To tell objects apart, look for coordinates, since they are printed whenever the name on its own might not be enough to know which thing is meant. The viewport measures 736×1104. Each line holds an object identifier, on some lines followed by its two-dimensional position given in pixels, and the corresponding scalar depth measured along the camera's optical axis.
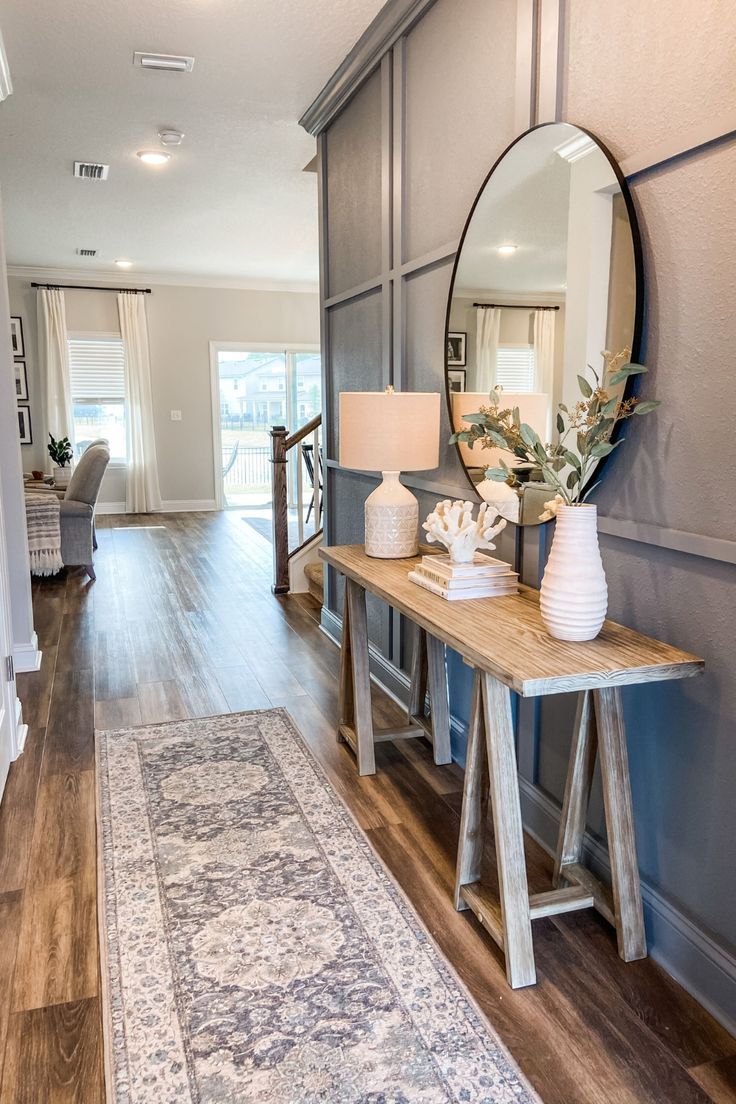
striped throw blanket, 5.43
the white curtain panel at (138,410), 8.66
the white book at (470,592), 2.02
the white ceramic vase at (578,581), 1.61
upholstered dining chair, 5.64
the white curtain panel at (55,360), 8.33
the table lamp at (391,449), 2.42
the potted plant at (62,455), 7.85
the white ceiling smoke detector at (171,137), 4.12
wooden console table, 1.46
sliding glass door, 9.38
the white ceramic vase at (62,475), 7.56
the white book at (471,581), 2.02
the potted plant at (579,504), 1.61
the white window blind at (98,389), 8.67
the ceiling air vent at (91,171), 4.73
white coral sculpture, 2.08
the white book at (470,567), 2.03
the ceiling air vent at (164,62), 3.24
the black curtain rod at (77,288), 8.35
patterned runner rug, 1.38
